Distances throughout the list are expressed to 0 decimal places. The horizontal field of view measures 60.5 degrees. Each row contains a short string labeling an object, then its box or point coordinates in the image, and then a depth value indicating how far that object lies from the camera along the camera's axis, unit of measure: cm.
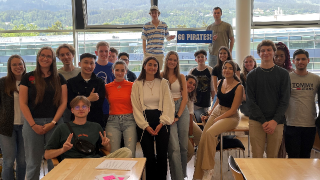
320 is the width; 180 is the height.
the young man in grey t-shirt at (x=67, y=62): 341
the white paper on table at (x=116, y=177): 194
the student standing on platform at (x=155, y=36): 498
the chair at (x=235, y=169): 195
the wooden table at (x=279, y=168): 195
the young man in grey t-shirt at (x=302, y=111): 310
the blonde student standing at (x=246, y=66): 418
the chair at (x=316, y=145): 364
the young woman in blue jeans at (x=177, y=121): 331
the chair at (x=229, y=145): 366
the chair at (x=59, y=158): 249
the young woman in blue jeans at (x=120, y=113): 308
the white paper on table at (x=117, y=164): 214
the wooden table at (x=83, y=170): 199
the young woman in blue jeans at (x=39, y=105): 289
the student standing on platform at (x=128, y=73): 429
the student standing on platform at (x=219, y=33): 530
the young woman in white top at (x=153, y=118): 316
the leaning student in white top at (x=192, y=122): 369
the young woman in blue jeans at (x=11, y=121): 312
